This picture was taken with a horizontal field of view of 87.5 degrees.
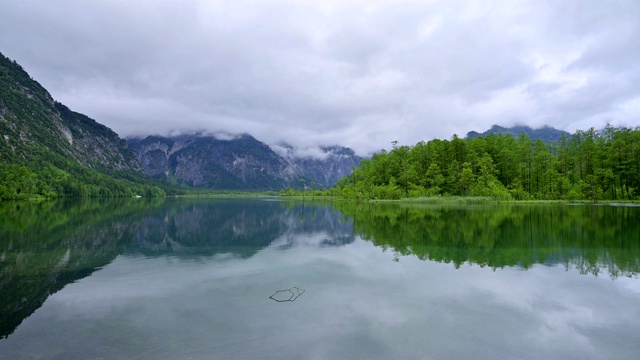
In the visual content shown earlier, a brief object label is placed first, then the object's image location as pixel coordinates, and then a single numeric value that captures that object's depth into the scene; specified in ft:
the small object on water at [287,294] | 44.42
